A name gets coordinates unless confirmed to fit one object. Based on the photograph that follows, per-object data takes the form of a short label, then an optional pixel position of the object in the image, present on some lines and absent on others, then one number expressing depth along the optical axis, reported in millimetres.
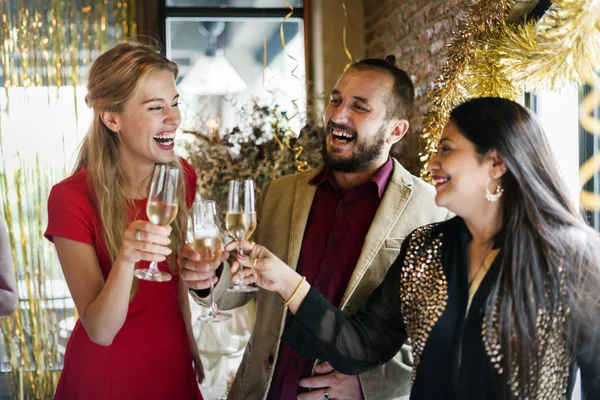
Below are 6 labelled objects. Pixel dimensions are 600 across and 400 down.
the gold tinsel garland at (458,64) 2158
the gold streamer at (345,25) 4535
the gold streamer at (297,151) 3459
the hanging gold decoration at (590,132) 2113
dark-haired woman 1473
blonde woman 1896
